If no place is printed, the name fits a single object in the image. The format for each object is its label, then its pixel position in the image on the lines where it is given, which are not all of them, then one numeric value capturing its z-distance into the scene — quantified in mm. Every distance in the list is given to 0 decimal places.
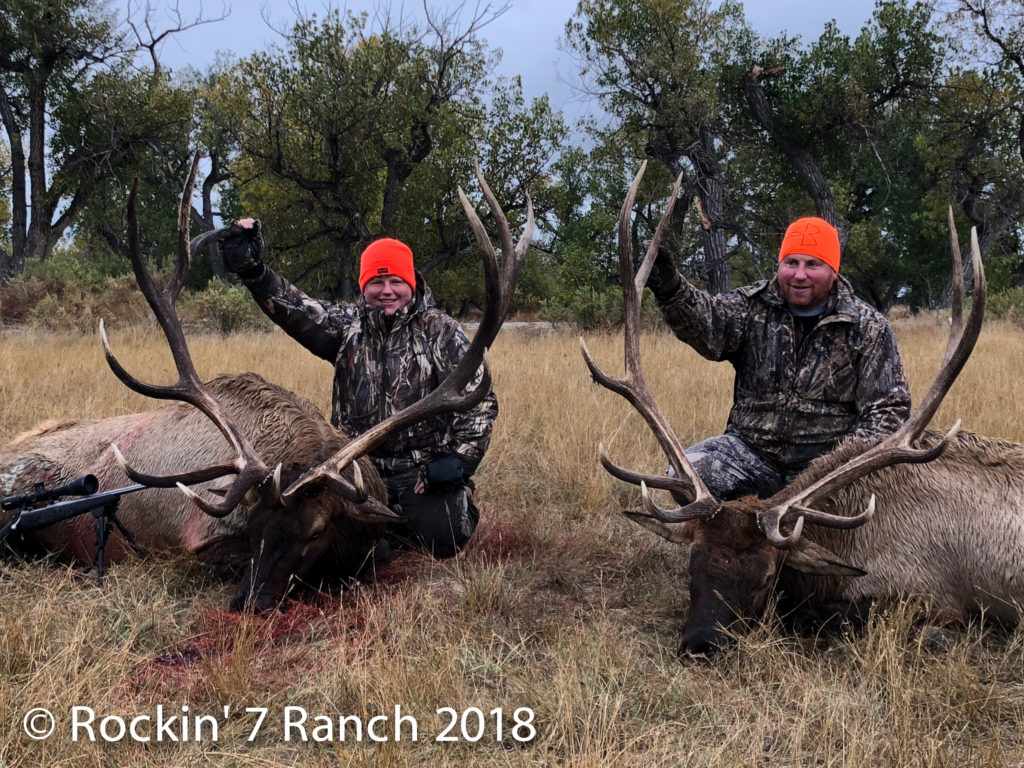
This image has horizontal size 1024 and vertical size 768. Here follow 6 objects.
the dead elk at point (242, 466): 3672
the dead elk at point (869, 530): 3338
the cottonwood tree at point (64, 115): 20922
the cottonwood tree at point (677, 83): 17125
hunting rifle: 4012
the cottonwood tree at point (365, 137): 19375
